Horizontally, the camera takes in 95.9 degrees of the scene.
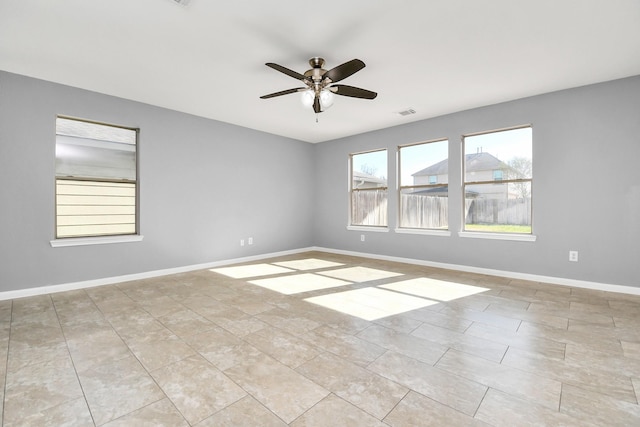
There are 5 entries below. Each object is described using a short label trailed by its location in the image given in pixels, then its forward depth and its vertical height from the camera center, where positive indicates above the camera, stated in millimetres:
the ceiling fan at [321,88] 2770 +1332
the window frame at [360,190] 5768 +469
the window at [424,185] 5062 +557
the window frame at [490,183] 4172 +190
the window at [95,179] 3760 +491
